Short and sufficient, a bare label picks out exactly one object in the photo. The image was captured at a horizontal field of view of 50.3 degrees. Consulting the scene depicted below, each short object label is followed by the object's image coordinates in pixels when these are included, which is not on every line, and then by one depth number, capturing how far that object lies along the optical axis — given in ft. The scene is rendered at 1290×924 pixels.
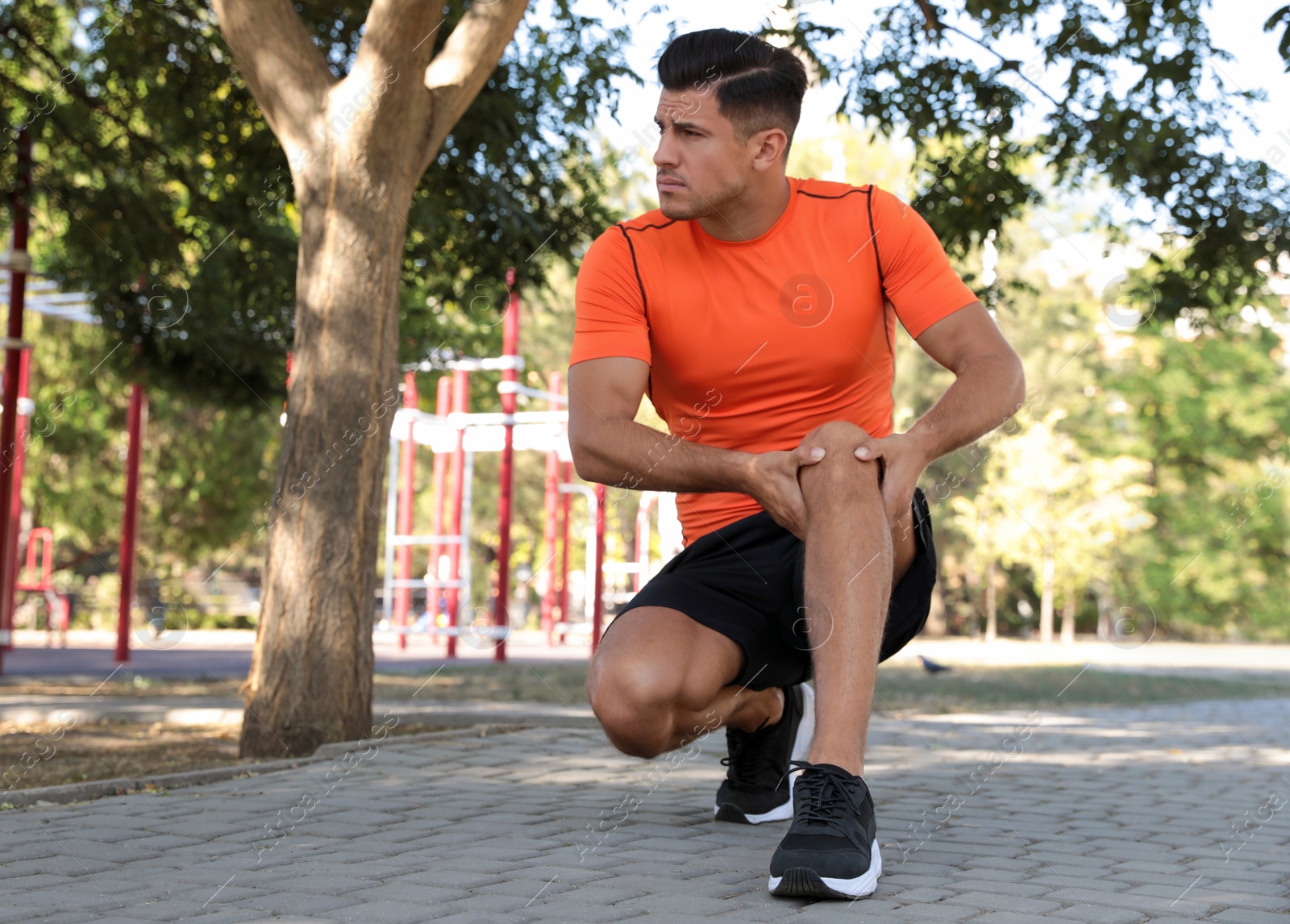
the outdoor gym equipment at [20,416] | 33.78
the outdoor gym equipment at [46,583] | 60.44
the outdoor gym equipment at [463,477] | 47.73
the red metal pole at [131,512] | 41.83
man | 10.73
